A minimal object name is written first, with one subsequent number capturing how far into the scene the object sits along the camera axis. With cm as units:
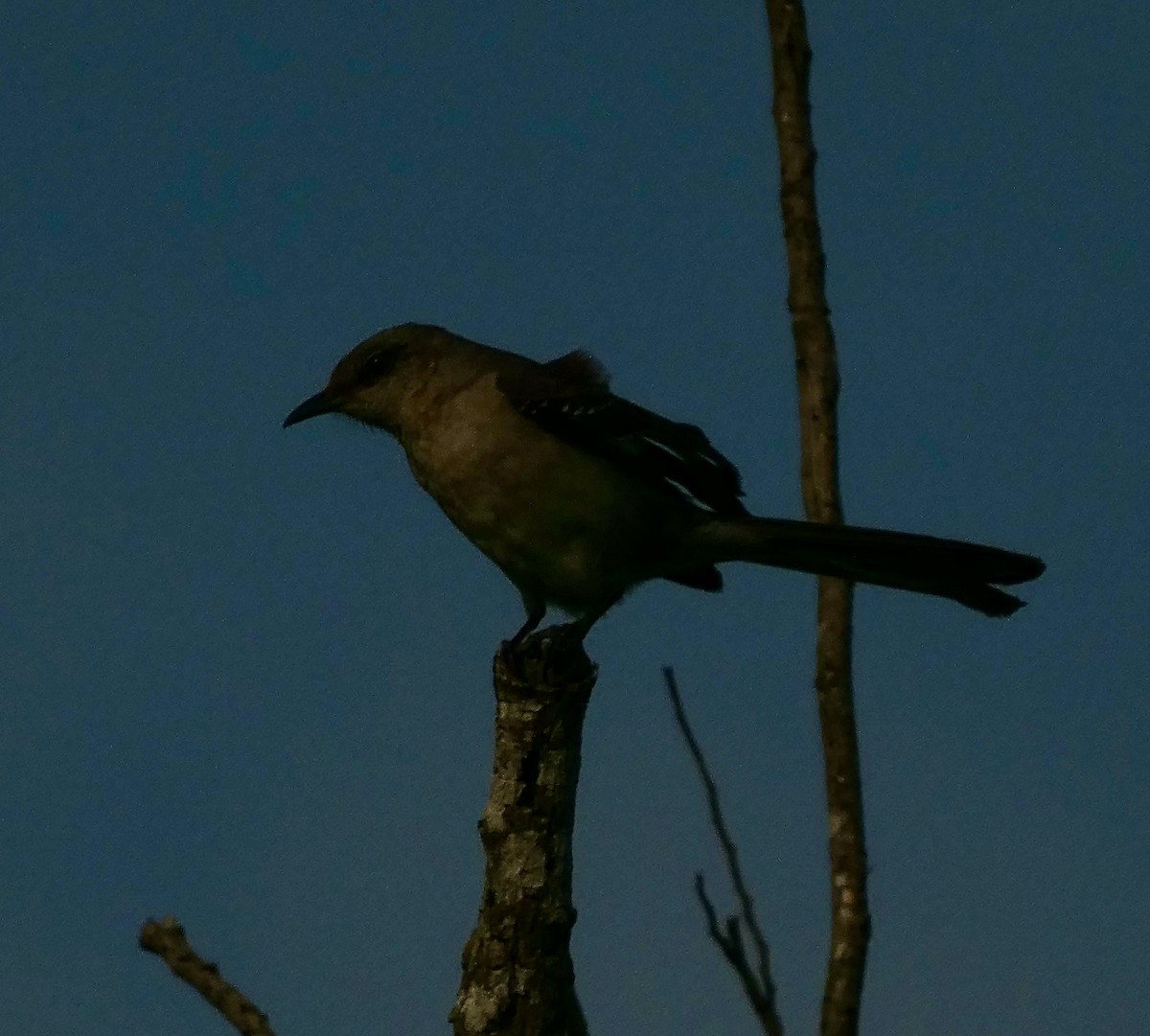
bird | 1225
